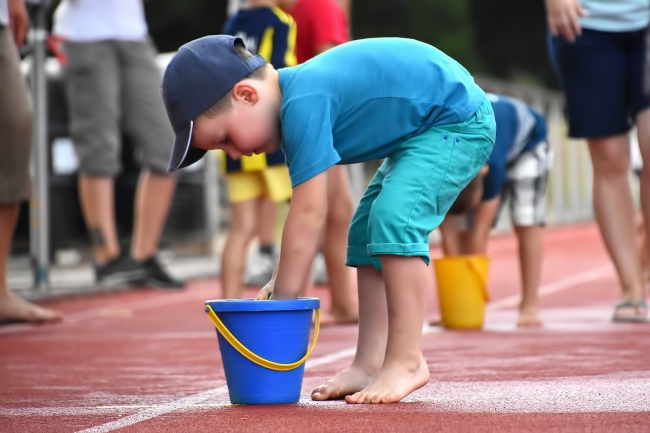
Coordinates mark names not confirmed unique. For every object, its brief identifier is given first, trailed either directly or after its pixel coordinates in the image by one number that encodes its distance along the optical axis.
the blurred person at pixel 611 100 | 11.20
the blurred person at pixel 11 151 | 11.33
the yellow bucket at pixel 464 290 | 11.38
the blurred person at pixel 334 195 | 11.89
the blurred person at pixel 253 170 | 12.07
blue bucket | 6.80
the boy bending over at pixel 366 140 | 6.86
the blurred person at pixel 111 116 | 16.28
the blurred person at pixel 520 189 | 11.73
